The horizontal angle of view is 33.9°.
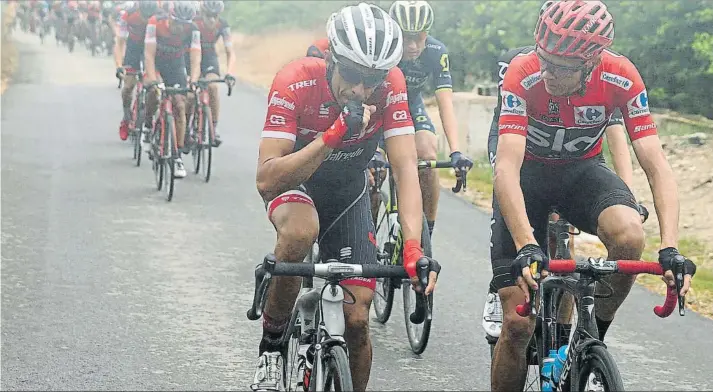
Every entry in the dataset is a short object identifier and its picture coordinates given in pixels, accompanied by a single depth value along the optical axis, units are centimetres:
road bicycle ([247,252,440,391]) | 434
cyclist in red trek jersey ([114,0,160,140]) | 1536
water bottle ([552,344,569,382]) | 484
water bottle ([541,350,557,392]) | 497
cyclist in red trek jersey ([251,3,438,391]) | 479
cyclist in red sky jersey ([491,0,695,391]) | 479
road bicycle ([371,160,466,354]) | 733
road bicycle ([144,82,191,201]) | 1276
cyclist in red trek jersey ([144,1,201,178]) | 1339
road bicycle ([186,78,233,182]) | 1382
